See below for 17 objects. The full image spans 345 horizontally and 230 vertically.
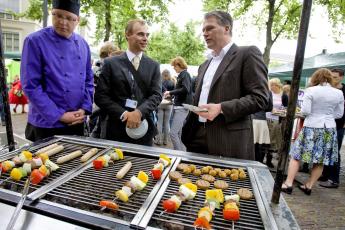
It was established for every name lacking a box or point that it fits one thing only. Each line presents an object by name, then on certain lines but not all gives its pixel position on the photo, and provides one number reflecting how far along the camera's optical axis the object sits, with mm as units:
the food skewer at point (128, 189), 1155
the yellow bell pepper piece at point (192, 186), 1340
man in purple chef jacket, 2211
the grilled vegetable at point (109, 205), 1149
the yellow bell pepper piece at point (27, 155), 1611
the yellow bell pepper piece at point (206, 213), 1084
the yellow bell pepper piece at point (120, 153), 1806
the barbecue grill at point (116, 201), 1082
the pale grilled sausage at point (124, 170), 1485
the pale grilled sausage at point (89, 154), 1701
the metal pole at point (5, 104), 1678
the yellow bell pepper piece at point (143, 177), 1413
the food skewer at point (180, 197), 1159
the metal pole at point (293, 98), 1167
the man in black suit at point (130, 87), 2729
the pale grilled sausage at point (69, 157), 1640
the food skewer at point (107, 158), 1595
